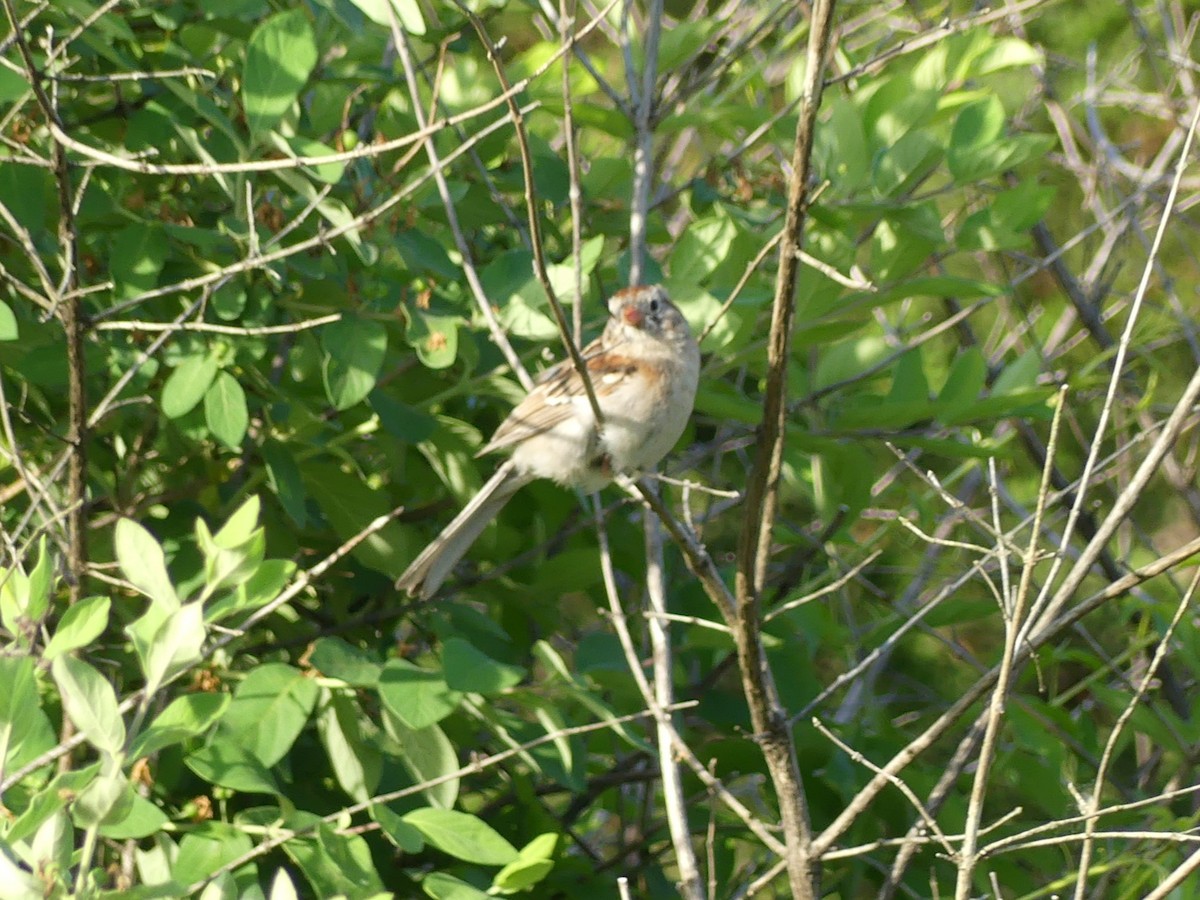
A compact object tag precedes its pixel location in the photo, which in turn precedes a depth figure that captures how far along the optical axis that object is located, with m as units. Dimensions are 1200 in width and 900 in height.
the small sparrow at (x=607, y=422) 6.15
